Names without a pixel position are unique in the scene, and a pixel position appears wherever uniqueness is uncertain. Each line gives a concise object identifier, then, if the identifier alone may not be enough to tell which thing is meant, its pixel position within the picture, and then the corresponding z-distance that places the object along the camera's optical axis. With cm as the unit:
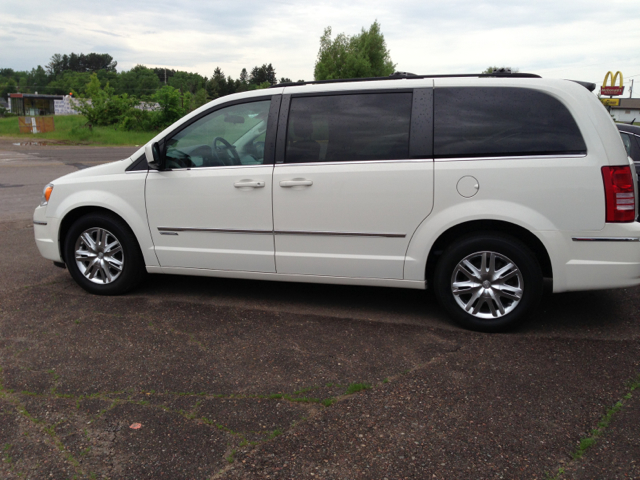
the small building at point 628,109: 11382
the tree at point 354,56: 4525
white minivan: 399
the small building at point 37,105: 8194
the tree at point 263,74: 15525
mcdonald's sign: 9520
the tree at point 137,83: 12338
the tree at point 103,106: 3719
